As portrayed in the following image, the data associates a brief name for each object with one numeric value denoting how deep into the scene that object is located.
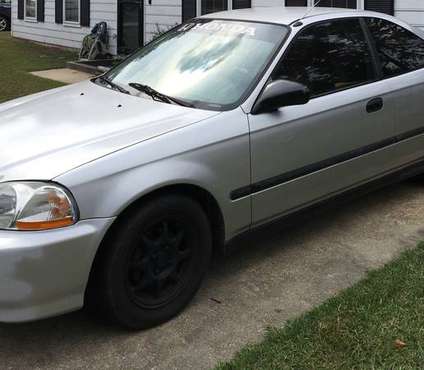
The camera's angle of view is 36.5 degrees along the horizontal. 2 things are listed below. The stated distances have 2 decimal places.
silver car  2.84
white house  8.39
